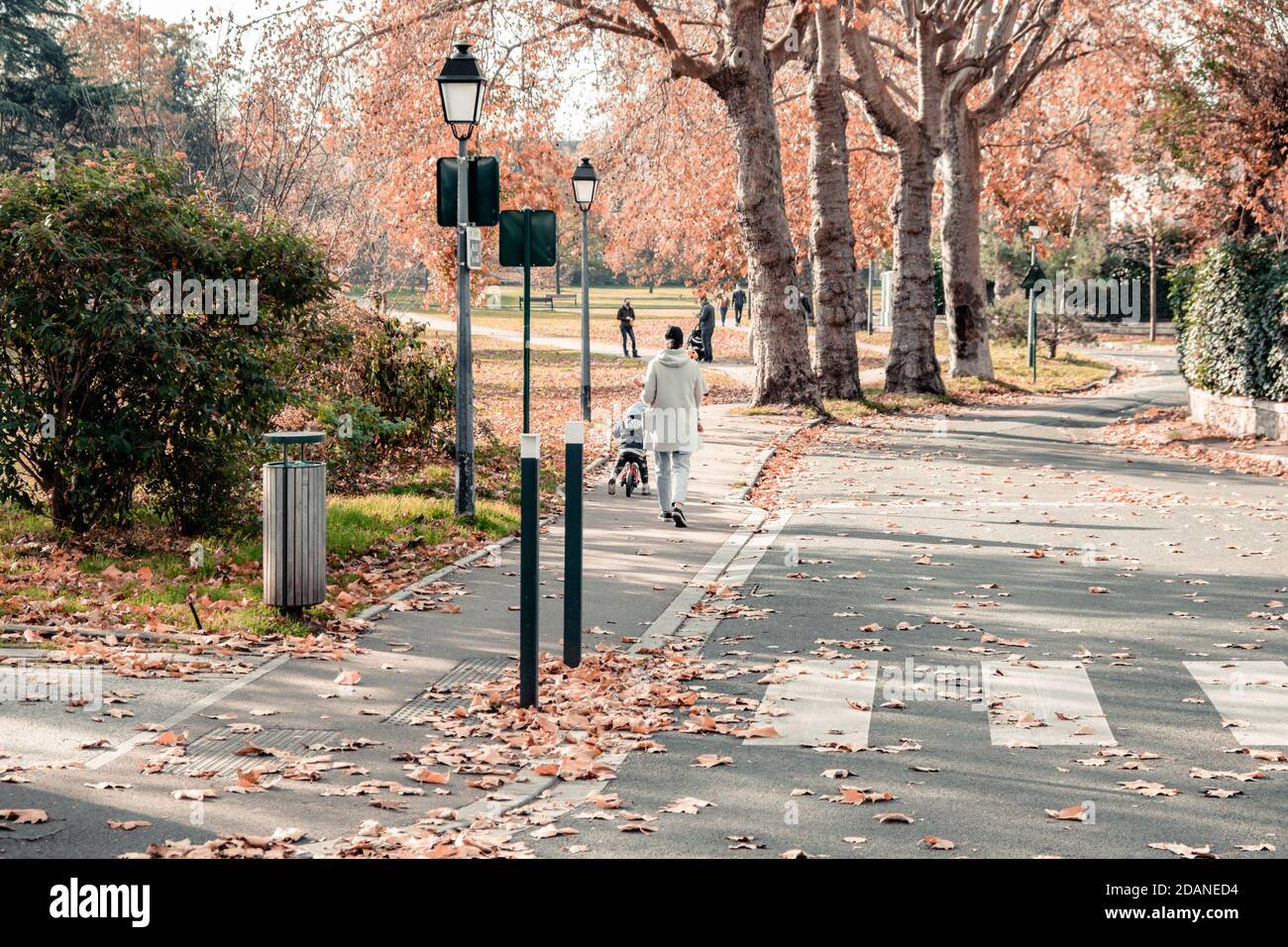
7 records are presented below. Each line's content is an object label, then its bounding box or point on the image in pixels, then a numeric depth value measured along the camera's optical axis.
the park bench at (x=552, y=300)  93.06
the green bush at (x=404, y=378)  17.78
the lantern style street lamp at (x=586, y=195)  23.86
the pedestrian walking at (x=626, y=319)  45.44
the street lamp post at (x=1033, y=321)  37.75
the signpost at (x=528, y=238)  18.52
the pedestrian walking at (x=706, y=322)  43.62
